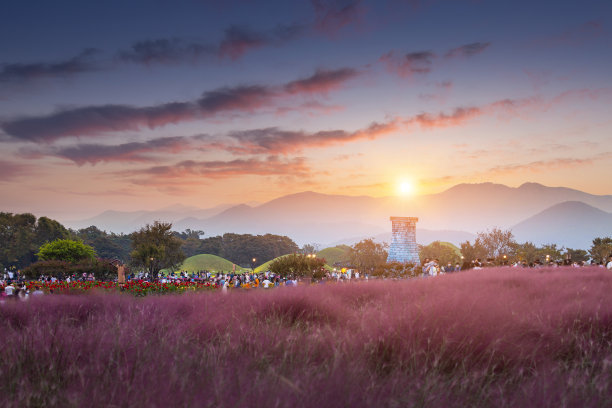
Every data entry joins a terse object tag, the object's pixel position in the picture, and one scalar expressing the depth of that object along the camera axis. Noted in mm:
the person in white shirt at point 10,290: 12802
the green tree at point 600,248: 50175
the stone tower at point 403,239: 57125
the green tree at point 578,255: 62391
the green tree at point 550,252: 58125
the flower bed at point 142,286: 17625
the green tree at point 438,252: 64175
